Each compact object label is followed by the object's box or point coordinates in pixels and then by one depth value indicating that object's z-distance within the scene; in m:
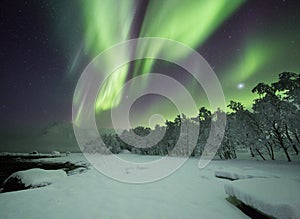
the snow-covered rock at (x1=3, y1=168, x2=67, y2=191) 11.45
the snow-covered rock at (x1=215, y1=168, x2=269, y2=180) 8.97
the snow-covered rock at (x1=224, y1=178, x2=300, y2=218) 4.20
